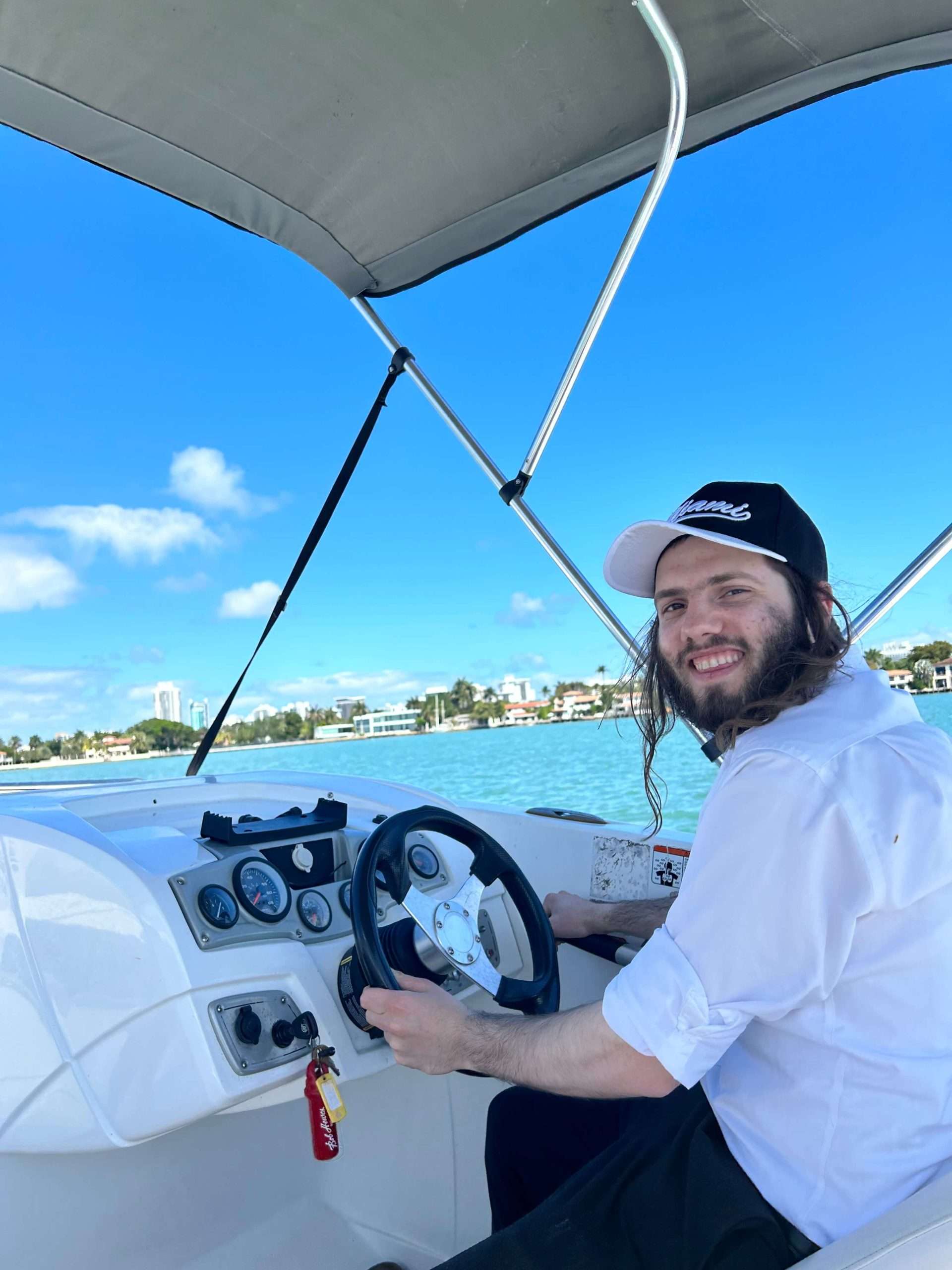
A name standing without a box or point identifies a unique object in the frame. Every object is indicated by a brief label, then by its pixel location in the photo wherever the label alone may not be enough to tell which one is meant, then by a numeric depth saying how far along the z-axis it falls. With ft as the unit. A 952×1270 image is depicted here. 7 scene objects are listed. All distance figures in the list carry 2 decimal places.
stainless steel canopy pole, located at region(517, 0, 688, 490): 5.20
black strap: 8.70
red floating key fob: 4.62
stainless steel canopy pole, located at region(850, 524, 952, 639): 6.23
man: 3.27
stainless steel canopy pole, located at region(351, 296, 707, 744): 7.25
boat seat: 2.56
